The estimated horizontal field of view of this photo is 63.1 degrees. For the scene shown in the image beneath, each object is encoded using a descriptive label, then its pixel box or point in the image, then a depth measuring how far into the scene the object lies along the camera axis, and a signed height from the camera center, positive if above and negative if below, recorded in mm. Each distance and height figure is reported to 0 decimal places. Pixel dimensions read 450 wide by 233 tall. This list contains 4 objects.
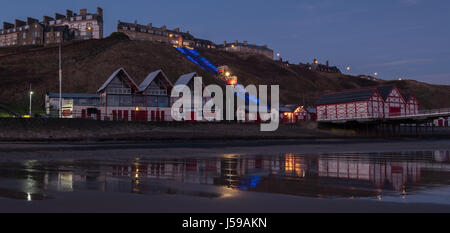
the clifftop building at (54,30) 171875 +45907
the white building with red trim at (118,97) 64188 +4377
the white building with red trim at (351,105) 70938 +3288
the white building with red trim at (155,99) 65875 +4173
